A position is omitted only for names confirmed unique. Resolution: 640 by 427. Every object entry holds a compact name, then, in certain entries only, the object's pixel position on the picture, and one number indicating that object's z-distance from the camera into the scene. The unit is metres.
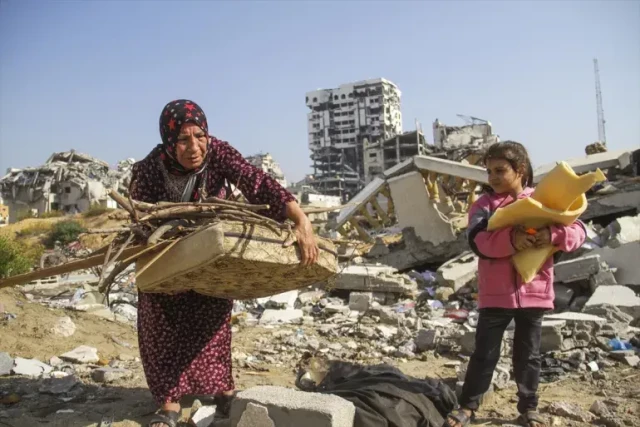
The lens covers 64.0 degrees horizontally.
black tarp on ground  2.68
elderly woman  2.80
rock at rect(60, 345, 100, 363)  4.84
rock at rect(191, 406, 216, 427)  2.86
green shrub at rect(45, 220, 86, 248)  28.52
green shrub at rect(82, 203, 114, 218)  35.05
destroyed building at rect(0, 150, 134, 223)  42.72
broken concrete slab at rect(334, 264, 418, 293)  8.48
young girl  2.87
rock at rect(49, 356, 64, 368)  4.68
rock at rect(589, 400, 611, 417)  3.16
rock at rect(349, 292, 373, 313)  7.92
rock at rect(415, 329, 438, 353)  5.41
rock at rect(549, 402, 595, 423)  3.11
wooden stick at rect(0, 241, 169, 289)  2.38
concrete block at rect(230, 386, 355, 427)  2.44
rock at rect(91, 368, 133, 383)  4.13
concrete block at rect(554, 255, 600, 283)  6.75
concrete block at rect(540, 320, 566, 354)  4.73
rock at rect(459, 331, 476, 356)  5.15
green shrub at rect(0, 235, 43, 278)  9.29
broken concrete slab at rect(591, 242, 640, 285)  6.96
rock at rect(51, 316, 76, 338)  5.59
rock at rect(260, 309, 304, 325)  7.33
